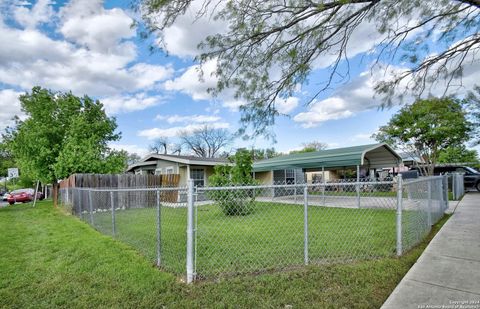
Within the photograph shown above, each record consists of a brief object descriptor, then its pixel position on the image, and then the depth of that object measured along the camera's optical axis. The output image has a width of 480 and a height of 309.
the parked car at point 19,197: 22.83
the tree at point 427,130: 19.92
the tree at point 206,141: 50.73
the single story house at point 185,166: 17.83
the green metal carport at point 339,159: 14.86
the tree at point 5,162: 39.06
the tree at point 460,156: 30.60
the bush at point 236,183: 10.42
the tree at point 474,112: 15.29
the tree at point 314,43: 4.75
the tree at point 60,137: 15.59
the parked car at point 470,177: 16.75
